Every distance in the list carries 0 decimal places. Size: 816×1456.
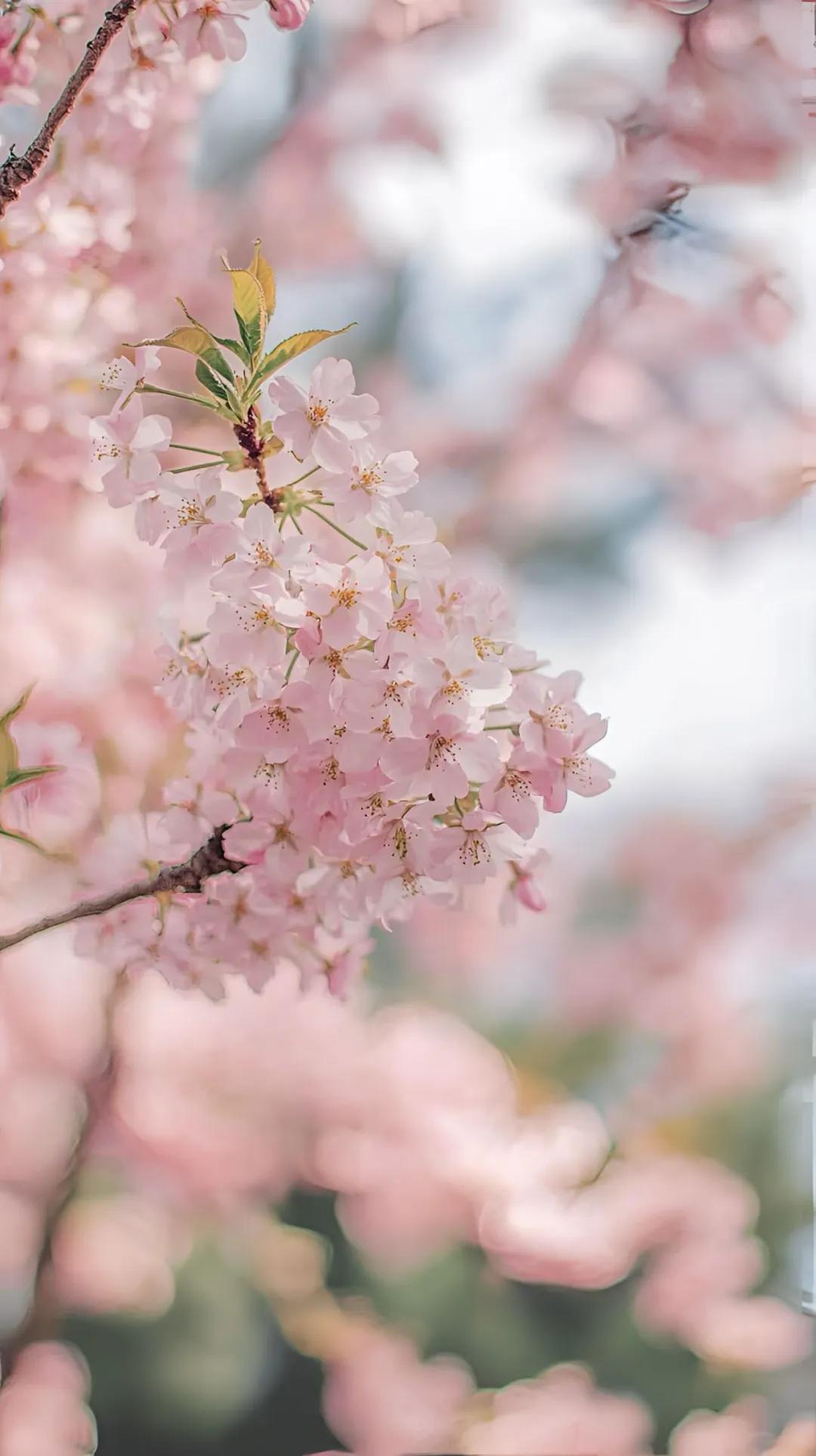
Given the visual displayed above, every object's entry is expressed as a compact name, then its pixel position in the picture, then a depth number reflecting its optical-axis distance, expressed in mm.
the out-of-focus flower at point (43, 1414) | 1845
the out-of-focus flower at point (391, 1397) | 1910
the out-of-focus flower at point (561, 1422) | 1920
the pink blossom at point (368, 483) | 1428
